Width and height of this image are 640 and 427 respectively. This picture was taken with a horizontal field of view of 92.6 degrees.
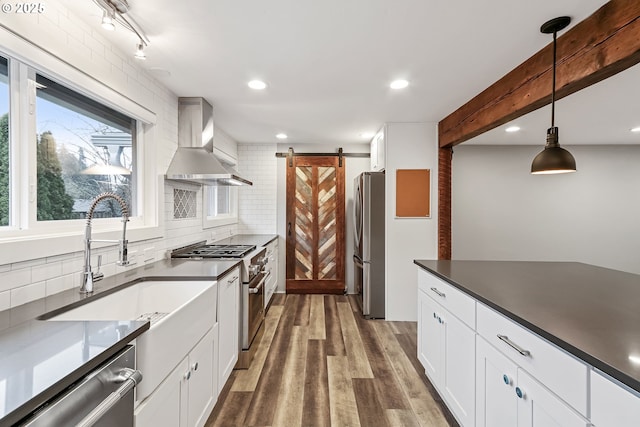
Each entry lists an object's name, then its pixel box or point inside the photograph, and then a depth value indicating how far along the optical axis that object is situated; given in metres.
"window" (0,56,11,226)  1.37
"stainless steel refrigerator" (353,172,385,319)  3.81
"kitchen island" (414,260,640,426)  0.92
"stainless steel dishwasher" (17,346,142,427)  0.74
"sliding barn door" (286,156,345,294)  4.95
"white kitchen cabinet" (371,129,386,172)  3.89
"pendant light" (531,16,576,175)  1.79
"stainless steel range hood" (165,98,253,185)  2.69
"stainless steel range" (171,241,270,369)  2.62
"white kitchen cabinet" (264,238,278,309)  3.87
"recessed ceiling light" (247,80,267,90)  2.56
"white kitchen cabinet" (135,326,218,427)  1.19
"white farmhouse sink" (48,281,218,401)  1.17
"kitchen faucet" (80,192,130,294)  1.54
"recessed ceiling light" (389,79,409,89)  2.53
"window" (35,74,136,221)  1.59
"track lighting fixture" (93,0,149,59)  1.48
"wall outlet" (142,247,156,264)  2.32
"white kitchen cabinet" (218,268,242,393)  2.09
